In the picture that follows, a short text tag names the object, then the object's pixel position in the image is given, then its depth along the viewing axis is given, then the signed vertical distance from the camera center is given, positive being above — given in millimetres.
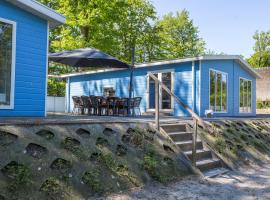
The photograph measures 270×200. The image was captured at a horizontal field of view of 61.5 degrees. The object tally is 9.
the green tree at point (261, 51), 34292 +8717
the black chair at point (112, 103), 8418 +131
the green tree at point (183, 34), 24290 +8013
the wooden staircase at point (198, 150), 4450 -914
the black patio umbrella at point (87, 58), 7540 +1642
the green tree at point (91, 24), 14815 +5580
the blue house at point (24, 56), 5273 +1237
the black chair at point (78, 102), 9007 +177
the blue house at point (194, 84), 9584 +1132
